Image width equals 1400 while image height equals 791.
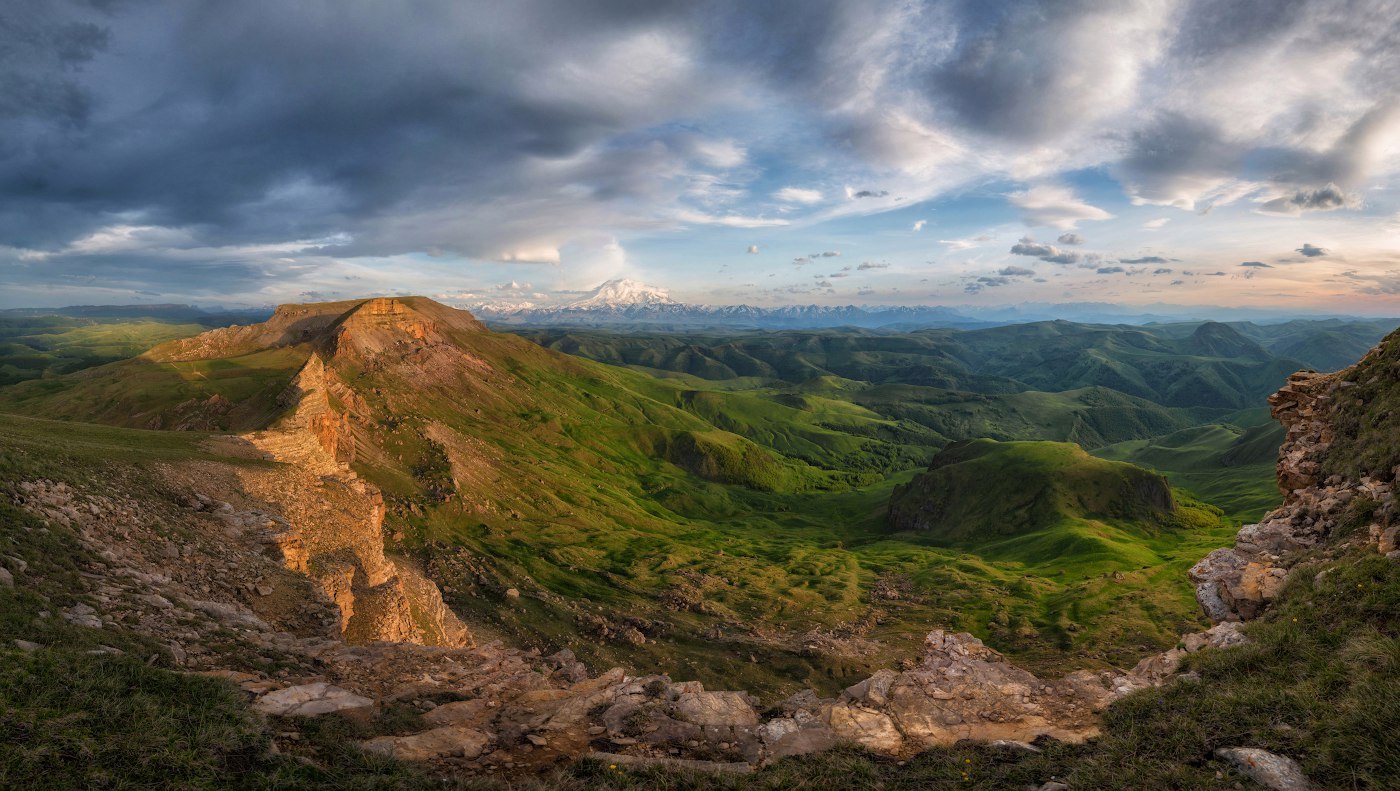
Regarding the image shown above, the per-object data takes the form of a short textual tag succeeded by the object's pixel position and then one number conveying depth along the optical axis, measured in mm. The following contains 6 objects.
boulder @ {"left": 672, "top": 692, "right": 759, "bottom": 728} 20312
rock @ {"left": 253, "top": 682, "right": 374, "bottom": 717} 16562
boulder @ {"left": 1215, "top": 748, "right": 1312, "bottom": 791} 12859
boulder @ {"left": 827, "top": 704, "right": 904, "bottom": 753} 19206
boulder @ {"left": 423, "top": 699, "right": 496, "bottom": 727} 19625
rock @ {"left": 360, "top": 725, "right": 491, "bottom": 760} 15961
